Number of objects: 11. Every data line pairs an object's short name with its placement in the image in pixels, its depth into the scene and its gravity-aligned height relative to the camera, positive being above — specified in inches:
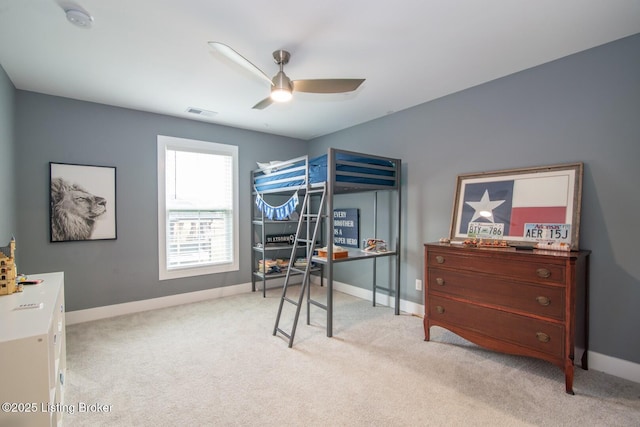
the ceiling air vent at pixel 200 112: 143.6 +49.4
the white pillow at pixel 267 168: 156.3 +23.1
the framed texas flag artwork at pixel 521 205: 94.8 +1.9
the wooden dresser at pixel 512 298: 79.6 -27.6
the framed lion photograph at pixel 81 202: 125.5 +2.9
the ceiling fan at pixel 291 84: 85.9 +38.1
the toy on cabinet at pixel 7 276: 70.1 -16.6
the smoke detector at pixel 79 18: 72.6 +49.1
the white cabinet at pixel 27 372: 45.7 -26.4
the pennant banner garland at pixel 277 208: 148.1 +0.8
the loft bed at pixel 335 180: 117.8 +13.5
